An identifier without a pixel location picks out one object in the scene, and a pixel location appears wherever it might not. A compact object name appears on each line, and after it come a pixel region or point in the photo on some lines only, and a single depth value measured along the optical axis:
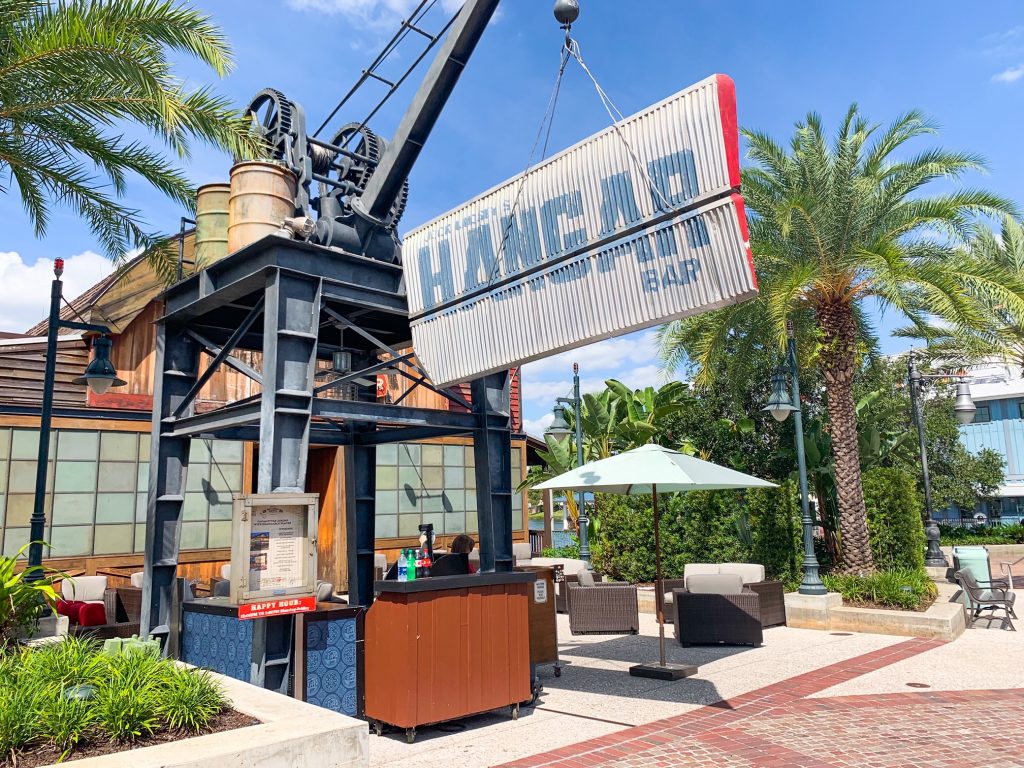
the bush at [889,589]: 12.90
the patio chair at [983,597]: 12.83
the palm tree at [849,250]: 14.02
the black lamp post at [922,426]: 20.53
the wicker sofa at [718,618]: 11.12
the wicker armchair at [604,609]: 12.06
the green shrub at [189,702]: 4.66
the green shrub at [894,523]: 16.44
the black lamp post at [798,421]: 13.41
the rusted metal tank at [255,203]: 8.59
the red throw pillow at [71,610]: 10.34
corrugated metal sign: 5.66
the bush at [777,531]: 16.56
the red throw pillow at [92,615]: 10.15
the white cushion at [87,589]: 13.59
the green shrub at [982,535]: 30.38
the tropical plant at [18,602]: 6.64
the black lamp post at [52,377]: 10.27
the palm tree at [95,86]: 7.89
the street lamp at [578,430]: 17.83
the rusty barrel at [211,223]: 9.36
